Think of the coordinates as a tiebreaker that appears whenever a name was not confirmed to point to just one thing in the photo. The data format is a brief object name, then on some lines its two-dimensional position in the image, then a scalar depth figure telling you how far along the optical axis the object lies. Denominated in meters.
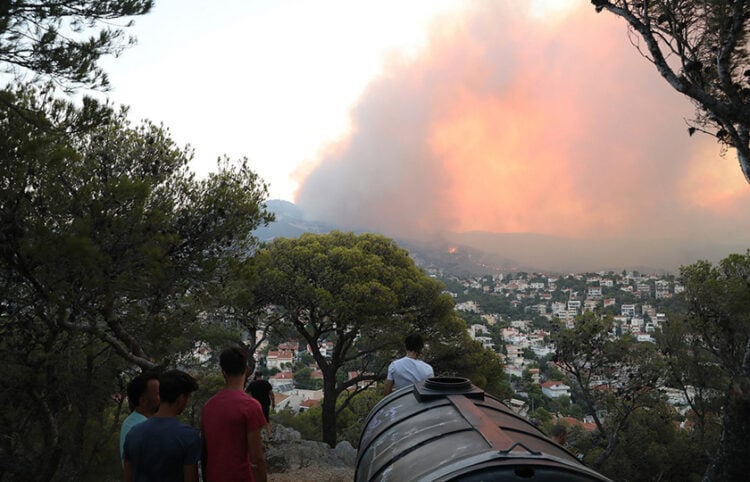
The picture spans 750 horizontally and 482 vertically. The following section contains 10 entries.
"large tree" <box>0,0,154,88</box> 6.91
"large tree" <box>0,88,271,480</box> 7.36
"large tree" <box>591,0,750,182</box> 7.80
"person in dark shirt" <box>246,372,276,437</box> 8.58
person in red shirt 3.64
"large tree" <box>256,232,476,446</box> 17.48
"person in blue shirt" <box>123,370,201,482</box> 3.27
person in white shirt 6.30
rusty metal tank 3.33
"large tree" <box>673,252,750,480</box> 17.64
